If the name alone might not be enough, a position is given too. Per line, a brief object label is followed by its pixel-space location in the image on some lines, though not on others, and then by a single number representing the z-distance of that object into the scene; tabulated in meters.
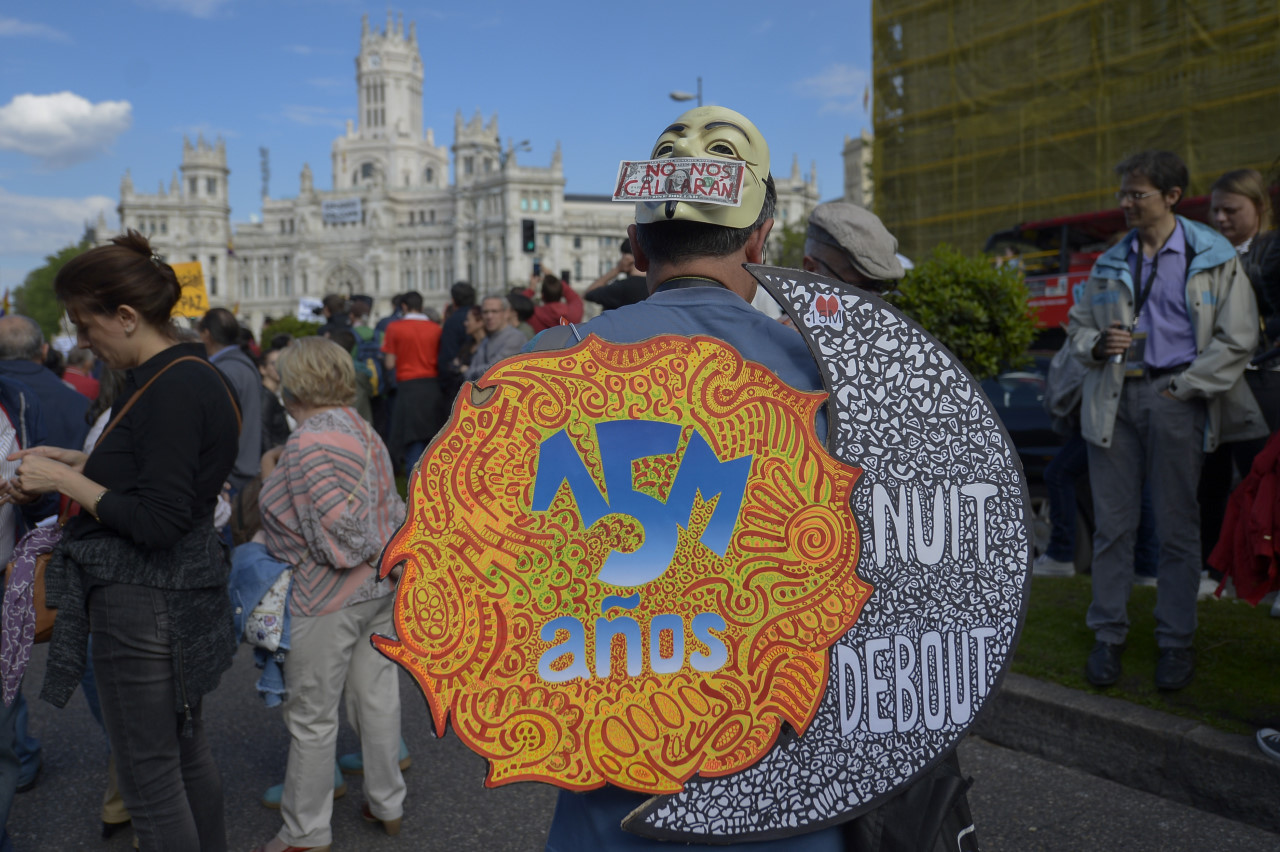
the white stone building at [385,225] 111.06
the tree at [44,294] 103.88
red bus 17.08
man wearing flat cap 3.21
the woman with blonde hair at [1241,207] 5.38
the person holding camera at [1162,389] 4.16
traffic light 22.29
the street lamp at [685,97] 31.26
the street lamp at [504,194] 105.47
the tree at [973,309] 9.82
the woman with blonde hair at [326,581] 3.70
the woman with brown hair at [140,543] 2.83
